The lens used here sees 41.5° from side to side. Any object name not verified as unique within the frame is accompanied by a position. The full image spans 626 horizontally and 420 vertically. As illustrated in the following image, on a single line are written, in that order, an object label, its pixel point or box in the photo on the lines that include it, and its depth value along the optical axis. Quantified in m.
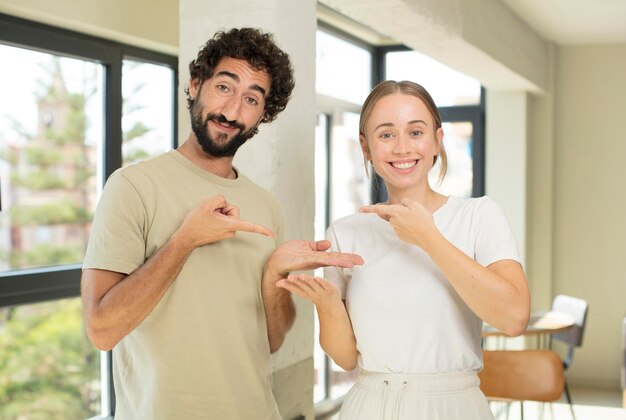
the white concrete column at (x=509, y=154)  7.41
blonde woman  1.67
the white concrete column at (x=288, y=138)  2.50
